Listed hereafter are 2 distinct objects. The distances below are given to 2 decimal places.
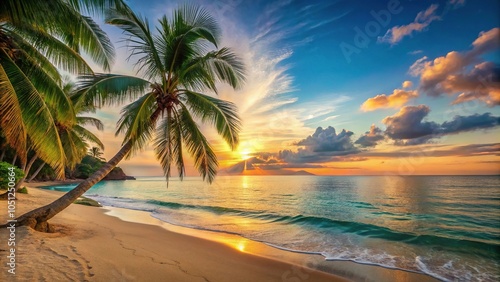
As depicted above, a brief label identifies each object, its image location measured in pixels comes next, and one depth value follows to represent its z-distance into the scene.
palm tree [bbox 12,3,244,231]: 6.84
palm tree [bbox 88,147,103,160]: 68.60
